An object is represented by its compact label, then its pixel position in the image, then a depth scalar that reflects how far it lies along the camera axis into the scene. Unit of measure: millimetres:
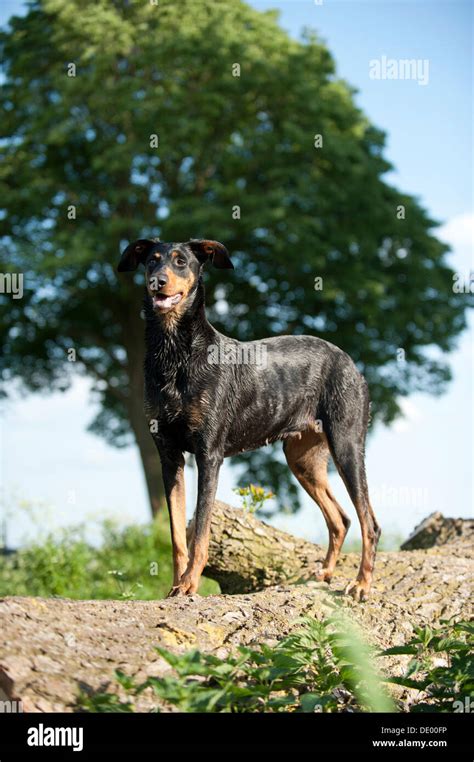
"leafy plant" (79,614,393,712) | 4312
